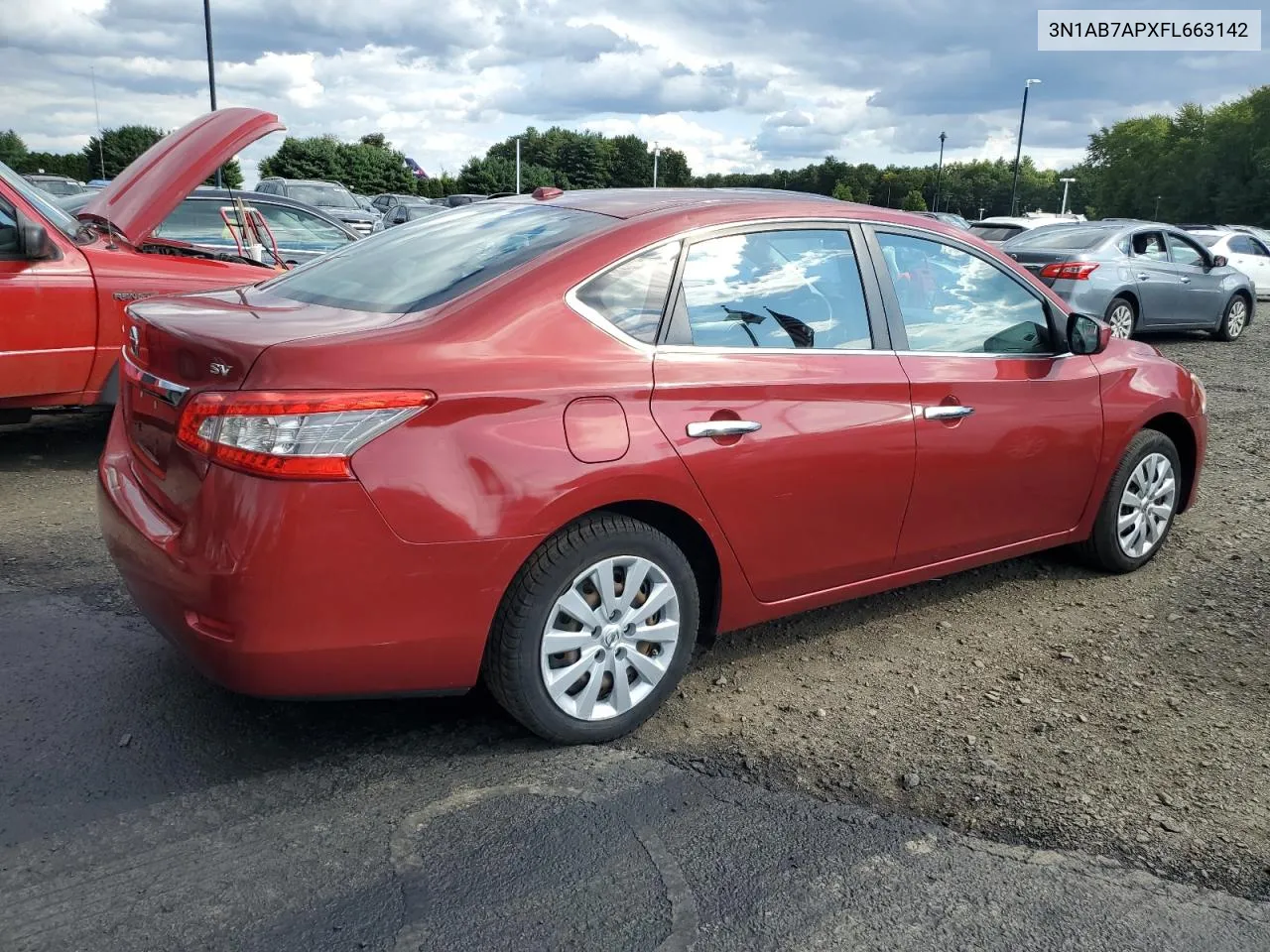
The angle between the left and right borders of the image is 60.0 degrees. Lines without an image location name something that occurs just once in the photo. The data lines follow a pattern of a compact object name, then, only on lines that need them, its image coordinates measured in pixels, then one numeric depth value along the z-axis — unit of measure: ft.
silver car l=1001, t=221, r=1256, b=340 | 40.40
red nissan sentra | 9.00
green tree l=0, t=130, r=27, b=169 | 260.70
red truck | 19.08
